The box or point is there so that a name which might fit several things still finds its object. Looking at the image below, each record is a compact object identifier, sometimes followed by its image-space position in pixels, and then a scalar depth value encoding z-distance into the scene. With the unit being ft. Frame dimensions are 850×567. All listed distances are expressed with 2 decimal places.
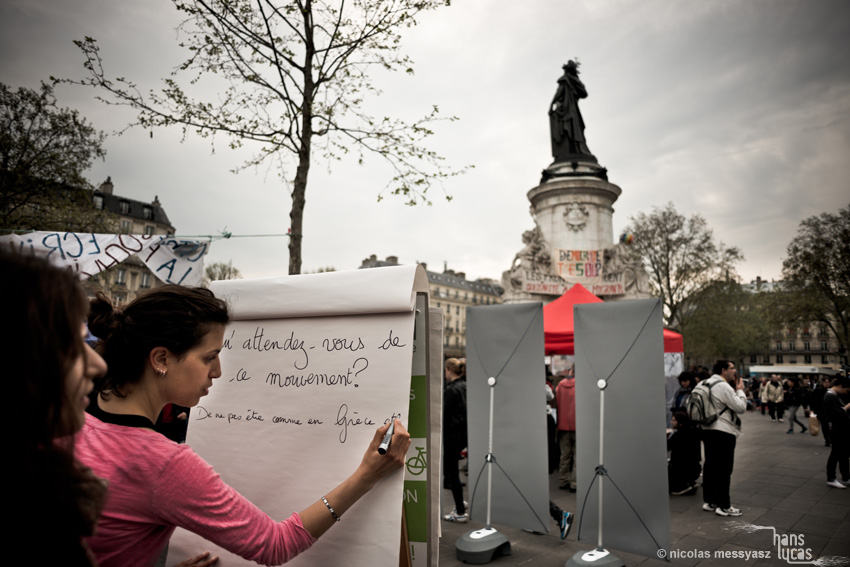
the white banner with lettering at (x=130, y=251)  17.49
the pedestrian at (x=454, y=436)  20.02
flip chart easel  5.71
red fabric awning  28.09
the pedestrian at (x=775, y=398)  65.51
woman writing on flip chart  3.89
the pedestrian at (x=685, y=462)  24.80
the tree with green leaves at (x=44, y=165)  36.40
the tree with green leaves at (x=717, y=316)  102.17
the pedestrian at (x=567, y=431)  25.50
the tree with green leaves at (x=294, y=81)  23.16
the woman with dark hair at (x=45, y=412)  2.45
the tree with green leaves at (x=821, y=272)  80.69
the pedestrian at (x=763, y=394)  70.78
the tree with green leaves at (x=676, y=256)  102.01
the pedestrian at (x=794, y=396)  49.79
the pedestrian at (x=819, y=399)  34.83
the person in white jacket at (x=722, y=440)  20.17
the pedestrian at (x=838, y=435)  25.27
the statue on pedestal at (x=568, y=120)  82.17
